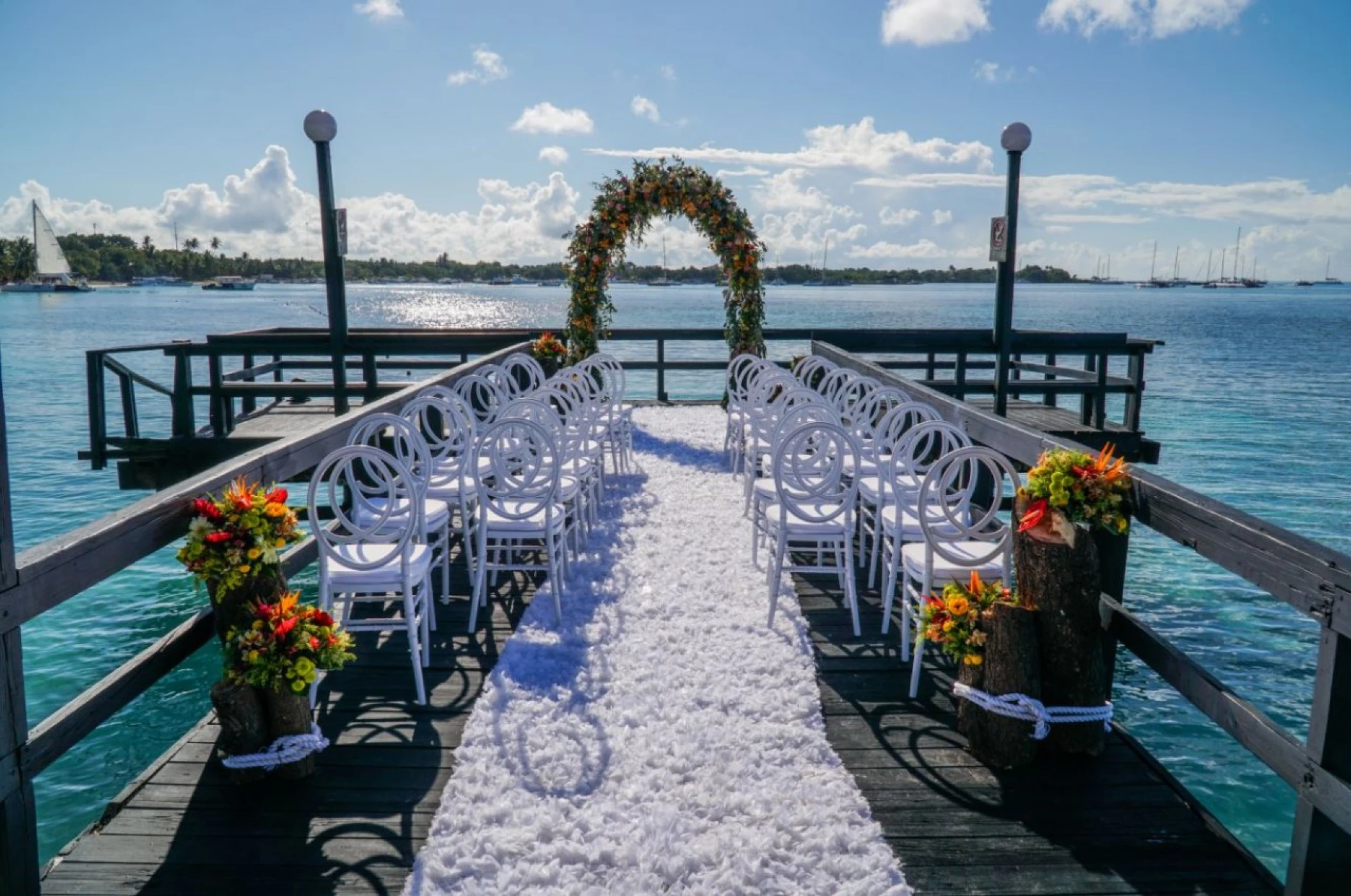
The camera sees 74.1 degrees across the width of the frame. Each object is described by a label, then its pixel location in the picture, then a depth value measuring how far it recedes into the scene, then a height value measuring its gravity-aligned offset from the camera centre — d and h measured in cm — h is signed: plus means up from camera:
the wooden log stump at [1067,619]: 315 -107
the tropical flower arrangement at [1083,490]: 319 -63
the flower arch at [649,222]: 1046 +86
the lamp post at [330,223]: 771 +72
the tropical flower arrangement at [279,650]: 302 -116
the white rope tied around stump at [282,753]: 305 -153
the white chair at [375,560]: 372 -108
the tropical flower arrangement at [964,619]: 332 -114
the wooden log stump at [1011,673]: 318 -127
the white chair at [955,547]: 370 -103
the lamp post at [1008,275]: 814 +38
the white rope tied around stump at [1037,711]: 319 -141
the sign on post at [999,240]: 837 +69
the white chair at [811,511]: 447 -104
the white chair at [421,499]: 428 -96
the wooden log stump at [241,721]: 302 -141
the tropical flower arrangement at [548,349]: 984 -45
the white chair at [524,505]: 464 -107
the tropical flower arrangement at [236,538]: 304 -80
